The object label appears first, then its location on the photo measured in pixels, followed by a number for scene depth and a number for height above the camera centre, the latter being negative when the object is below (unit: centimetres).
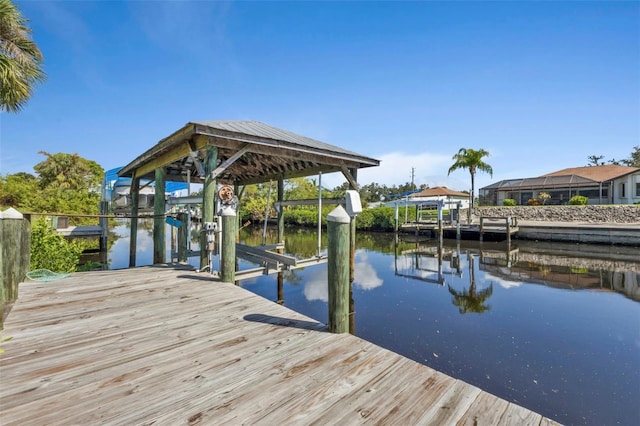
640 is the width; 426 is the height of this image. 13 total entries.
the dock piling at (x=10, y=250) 368 -47
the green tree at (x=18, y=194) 2066 +167
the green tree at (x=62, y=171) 3219 +483
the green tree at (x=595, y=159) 5334 +1000
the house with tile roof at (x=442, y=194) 3678 +258
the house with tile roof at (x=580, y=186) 2931 +305
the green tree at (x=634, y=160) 4661 +886
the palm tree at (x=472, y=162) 3173 +563
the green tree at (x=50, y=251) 690 -91
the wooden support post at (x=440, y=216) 2049 -12
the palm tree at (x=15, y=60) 896 +513
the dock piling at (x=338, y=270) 298 -56
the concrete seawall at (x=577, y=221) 1736 -53
